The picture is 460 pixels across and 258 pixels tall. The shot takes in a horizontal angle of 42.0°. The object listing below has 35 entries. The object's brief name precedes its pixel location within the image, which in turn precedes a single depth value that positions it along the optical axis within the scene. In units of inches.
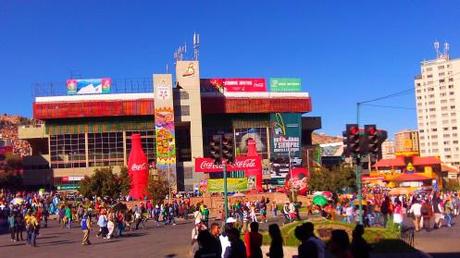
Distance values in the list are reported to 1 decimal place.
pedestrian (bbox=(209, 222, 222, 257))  466.6
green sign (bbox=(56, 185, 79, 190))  3796.8
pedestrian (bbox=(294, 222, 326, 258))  317.4
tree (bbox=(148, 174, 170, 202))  1891.0
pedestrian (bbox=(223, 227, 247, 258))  360.8
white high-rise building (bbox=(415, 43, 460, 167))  6353.3
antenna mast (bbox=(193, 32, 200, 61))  3848.4
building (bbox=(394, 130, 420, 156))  4281.5
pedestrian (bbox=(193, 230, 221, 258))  315.6
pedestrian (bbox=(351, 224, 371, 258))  347.9
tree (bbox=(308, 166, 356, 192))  2628.0
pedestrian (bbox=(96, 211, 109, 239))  1077.4
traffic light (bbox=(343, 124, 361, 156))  765.9
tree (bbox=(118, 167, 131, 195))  1962.4
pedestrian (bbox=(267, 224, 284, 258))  376.5
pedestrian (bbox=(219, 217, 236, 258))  431.8
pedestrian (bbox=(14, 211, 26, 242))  1057.1
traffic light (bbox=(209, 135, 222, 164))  839.1
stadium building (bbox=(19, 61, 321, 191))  3612.2
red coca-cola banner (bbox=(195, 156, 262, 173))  2716.5
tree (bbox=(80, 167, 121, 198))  1872.5
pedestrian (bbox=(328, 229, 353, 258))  292.4
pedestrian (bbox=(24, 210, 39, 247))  964.0
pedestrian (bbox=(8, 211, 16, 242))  1058.4
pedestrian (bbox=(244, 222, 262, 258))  392.8
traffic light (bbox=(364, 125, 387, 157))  762.8
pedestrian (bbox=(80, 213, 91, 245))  957.8
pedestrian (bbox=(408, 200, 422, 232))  990.8
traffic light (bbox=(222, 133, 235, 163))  843.4
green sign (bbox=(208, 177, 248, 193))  1553.9
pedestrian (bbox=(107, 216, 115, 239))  1079.5
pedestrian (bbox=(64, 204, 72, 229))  1386.6
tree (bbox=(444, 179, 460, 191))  3909.9
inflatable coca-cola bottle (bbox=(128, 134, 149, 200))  2519.7
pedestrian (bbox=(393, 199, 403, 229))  916.6
